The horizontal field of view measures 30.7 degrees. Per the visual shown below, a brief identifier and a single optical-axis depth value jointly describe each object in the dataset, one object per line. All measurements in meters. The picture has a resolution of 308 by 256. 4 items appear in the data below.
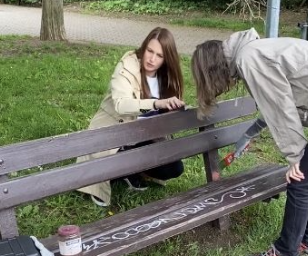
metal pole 4.46
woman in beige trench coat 3.54
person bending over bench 2.86
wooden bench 2.81
